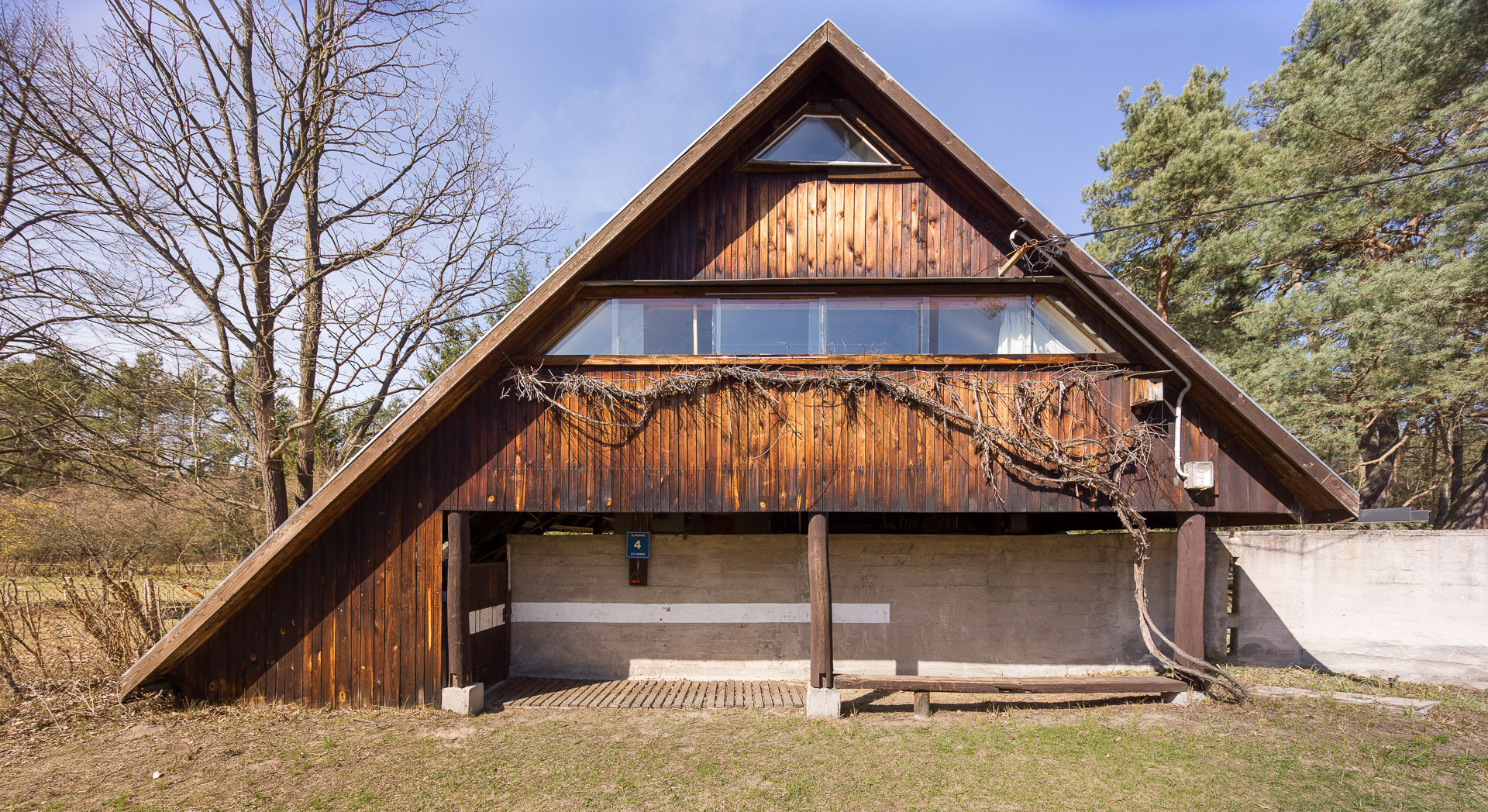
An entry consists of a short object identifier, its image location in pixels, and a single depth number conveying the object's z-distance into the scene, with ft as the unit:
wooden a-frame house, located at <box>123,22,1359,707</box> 21.42
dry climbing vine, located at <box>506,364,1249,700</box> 21.30
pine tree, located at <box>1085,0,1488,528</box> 36.19
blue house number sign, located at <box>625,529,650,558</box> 25.73
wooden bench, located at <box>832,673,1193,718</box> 21.08
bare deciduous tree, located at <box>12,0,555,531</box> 27.89
